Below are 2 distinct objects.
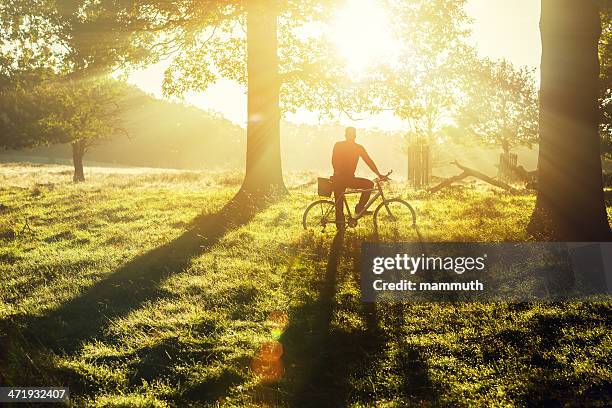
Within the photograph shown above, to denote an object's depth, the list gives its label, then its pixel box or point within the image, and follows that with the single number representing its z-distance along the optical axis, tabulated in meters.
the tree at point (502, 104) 49.72
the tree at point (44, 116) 34.38
